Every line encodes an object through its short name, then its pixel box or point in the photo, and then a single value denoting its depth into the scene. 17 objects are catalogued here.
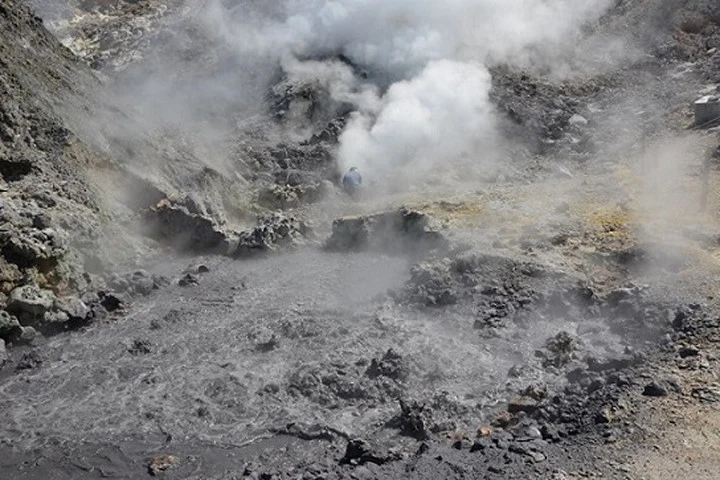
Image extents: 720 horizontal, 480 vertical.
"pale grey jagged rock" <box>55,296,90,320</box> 10.22
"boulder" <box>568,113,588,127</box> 15.94
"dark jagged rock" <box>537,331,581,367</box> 8.67
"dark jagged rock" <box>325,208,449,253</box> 11.97
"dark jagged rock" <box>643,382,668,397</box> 7.61
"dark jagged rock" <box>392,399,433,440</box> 7.55
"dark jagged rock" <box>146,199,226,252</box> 12.49
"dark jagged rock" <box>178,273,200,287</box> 11.29
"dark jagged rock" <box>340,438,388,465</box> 7.13
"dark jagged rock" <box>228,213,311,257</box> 12.16
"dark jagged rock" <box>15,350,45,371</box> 9.25
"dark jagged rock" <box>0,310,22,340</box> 9.66
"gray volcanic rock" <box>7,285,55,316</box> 9.96
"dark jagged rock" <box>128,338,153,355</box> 9.47
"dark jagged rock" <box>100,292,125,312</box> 10.67
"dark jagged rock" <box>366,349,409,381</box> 8.55
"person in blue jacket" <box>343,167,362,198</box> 14.13
